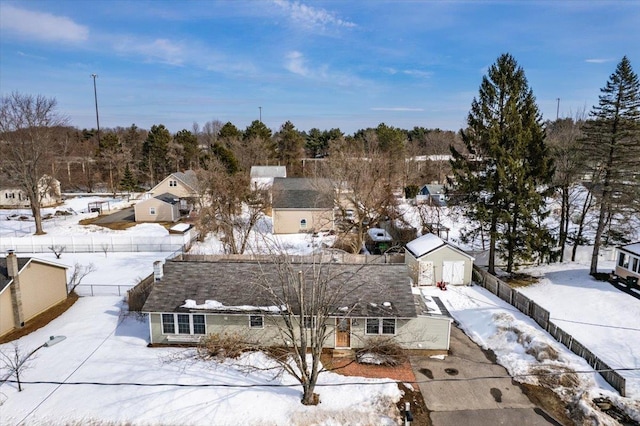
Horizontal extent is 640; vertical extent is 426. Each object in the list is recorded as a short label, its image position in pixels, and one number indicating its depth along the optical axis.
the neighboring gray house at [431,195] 44.79
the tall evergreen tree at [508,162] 23.31
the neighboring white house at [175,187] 47.84
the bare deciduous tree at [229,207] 28.56
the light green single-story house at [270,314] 16.25
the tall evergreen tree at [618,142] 22.91
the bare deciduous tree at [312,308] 12.55
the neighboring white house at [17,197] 49.79
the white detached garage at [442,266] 23.77
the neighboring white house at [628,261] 22.40
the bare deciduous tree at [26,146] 36.12
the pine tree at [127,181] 56.69
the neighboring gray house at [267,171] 53.88
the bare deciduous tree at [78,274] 23.16
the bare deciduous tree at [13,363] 13.71
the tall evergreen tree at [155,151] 61.47
